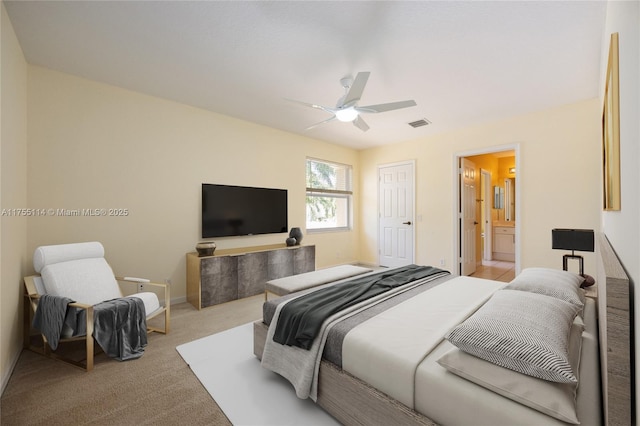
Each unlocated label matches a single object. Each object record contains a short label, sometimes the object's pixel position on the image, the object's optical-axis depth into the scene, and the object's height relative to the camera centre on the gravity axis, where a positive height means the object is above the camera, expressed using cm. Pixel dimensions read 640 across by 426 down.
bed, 85 -69
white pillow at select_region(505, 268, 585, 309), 166 -47
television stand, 343 -79
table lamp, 248 -26
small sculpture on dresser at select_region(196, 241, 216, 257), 353 -44
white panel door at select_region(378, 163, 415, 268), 544 -4
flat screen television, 391 +6
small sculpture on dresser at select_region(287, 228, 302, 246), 459 -34
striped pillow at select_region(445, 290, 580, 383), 102 -51
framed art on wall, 122 +40
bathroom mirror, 679 +32
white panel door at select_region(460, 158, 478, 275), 482 -6
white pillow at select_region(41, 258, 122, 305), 234 -60
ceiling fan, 244 +110
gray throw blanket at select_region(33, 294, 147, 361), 211 -87
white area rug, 161 -119
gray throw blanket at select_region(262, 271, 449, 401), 161 -91
